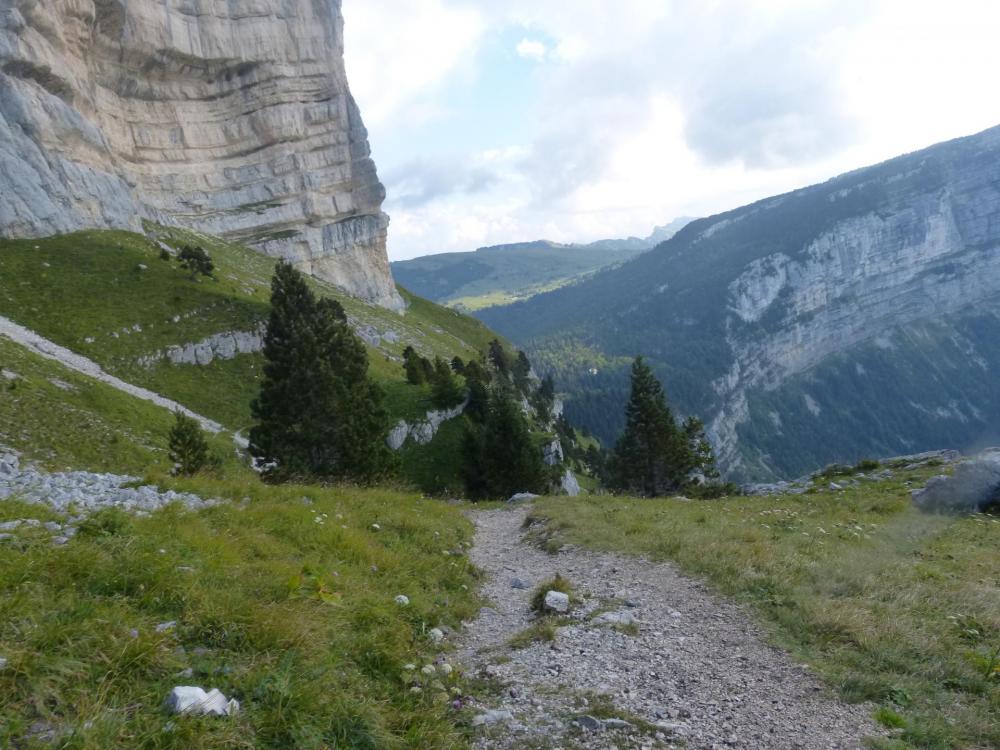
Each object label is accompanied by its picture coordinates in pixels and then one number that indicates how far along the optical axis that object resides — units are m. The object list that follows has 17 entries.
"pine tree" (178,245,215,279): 52.75
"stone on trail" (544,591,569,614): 9.06
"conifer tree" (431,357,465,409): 44.81
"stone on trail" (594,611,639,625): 8.42
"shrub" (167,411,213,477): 20.81
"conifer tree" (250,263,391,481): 24.84
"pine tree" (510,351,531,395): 117.38
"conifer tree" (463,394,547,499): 33.53
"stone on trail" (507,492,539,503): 26.41
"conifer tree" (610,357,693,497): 39.28
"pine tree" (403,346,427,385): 49.62
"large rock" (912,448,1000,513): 19.53
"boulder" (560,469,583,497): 46.98
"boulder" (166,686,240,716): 4.19
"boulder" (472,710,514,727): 5.55
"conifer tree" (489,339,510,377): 109.56
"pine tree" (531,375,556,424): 97.00
